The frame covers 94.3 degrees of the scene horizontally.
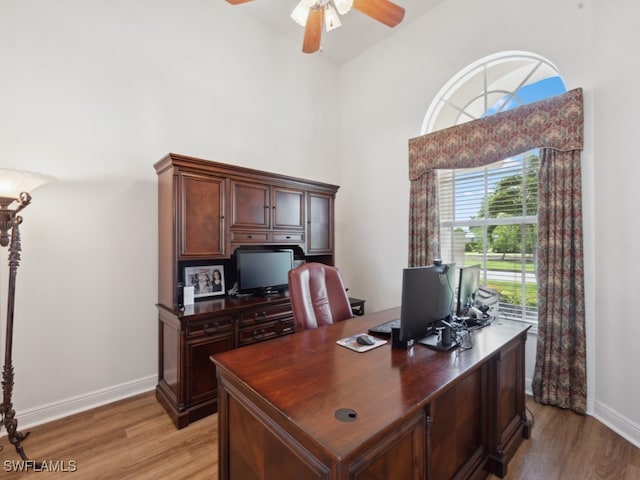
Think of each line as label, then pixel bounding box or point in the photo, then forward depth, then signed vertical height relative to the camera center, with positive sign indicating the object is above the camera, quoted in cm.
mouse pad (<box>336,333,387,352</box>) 159 -59
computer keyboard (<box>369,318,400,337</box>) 186 -59
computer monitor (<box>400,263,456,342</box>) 151 -34
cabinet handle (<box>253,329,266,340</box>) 266 -87
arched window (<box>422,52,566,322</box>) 278 +46
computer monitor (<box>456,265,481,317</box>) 207 -37
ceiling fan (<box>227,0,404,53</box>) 205 +164
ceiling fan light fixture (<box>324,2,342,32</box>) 213 +162
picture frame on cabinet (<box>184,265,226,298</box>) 279 -40
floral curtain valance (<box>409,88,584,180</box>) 235 +94
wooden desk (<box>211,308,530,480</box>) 95 -64
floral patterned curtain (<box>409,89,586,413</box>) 234 +3
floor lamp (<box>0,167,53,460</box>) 179 -1
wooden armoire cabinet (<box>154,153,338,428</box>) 230 -13
